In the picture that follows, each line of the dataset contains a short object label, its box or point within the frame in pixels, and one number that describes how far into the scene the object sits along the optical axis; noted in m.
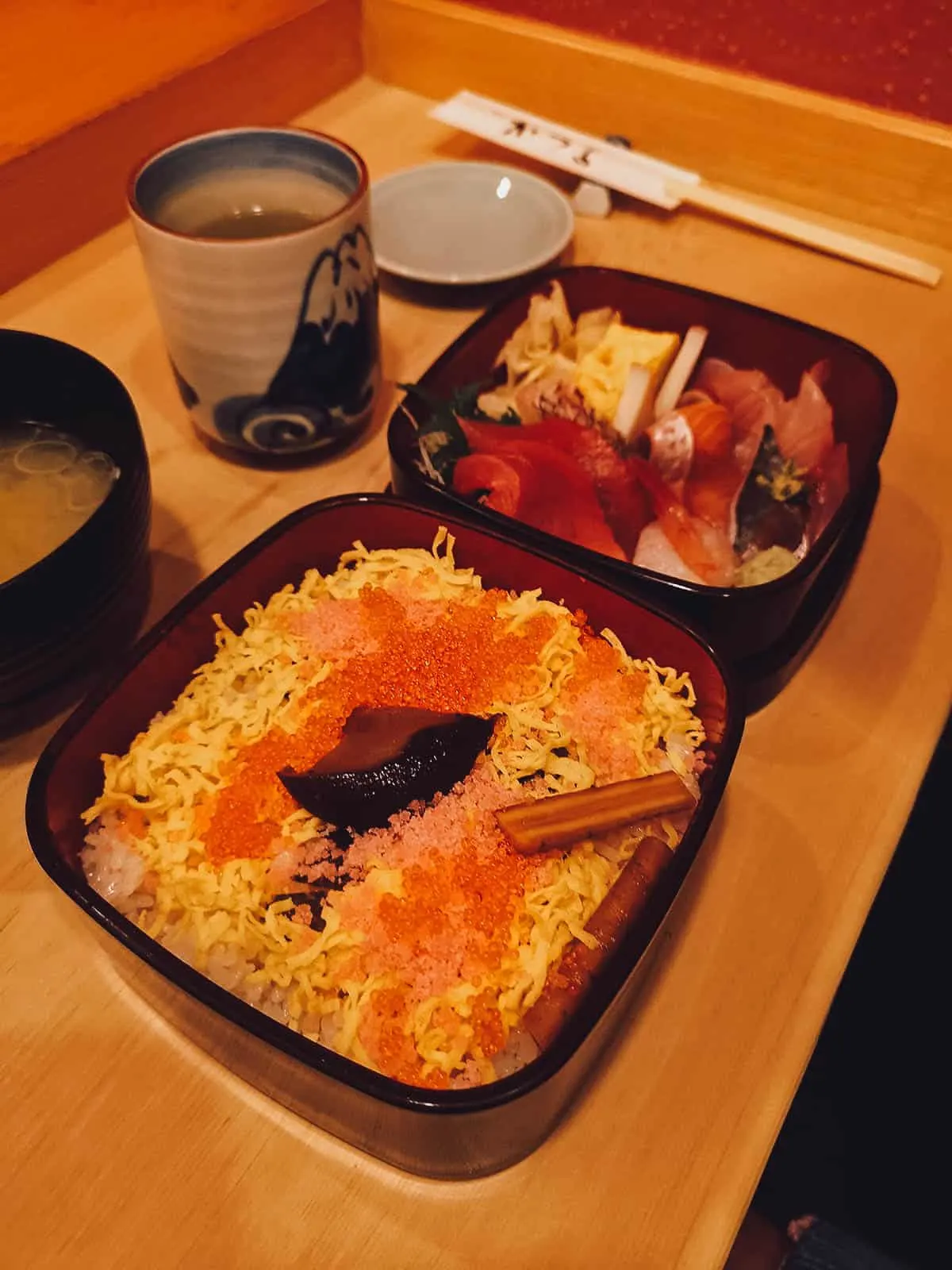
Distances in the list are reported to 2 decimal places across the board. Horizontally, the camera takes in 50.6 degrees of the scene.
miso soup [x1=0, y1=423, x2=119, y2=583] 0.29
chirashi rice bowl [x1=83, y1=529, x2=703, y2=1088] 0.22
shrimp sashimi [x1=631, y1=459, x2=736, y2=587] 0.32
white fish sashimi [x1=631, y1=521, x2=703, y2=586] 0.32
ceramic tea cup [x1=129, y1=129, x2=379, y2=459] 0.31
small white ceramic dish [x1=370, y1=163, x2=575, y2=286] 0.47
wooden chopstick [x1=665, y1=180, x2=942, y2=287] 0.46
